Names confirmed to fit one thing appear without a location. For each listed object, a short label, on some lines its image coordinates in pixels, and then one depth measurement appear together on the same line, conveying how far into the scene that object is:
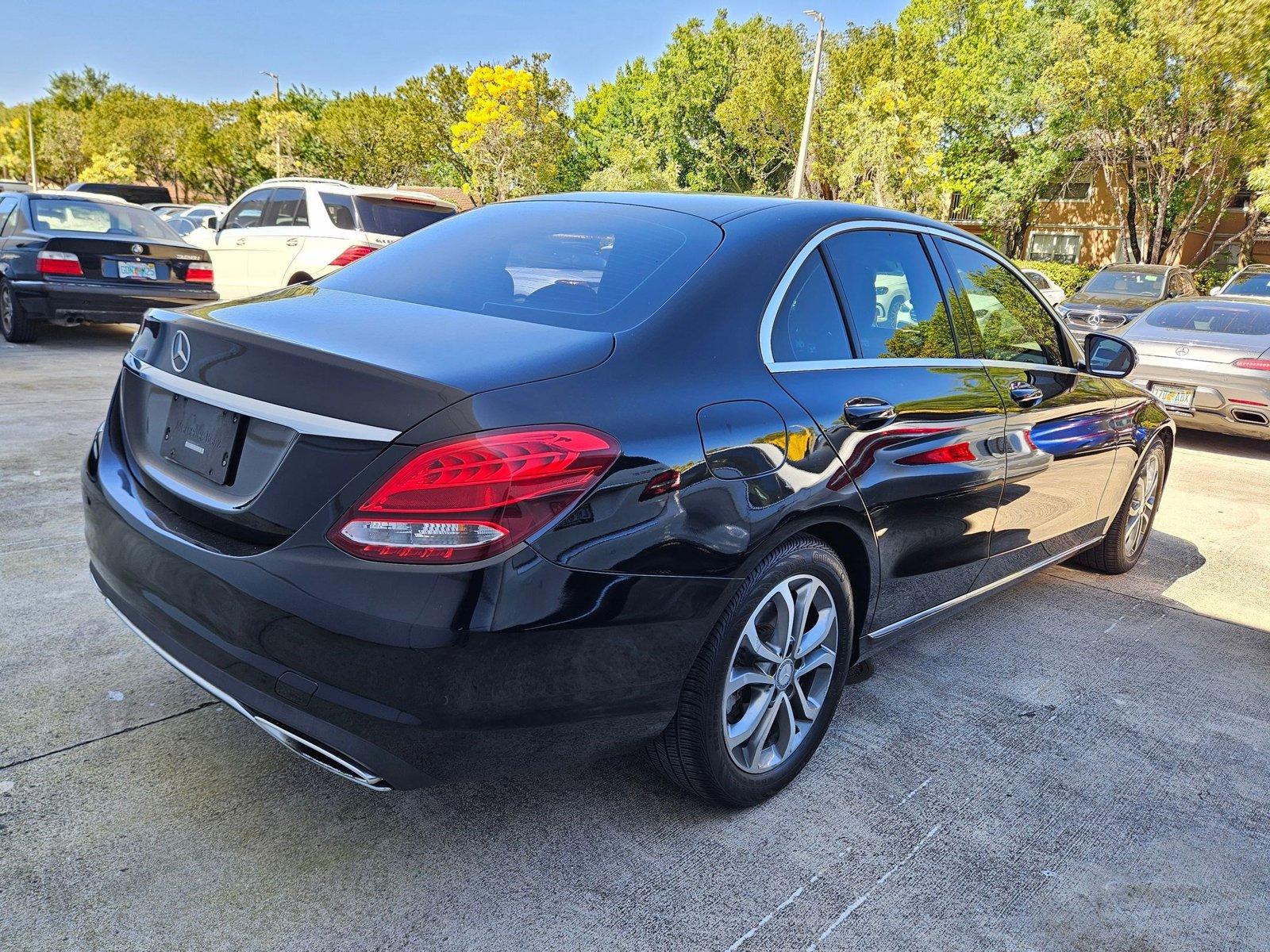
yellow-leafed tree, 38.41
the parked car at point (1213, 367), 8.20
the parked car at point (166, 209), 25.16
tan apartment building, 36.03
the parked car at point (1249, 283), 14.35
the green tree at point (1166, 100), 21.86
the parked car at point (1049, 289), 20.41
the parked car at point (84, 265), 9.23
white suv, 10.22
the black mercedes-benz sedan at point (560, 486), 1.95
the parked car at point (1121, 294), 14.46
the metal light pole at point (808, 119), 25.17
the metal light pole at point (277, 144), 45.09
